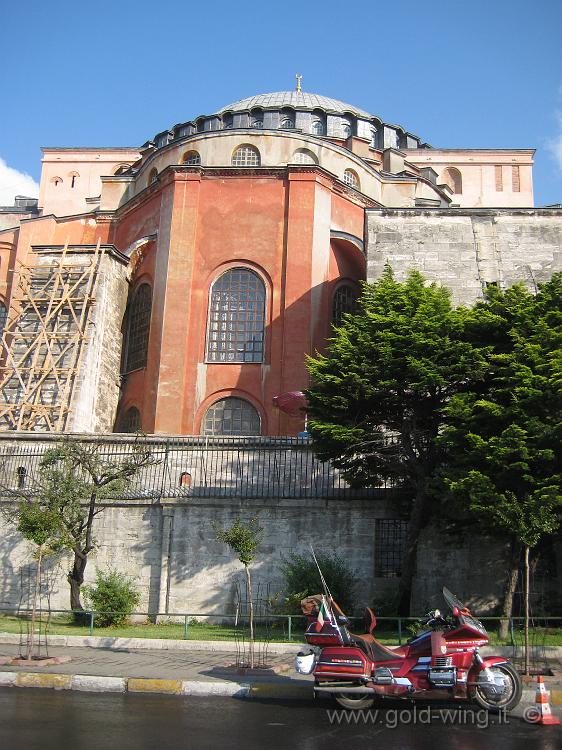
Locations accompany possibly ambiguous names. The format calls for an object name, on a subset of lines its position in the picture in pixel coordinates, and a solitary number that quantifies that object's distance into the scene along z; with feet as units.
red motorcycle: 27.50
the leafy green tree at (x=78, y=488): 49.22
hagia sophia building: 78.48
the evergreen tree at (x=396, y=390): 47.75
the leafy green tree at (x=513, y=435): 40.52
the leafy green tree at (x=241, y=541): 39.81
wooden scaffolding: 75.41
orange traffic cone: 25.59
